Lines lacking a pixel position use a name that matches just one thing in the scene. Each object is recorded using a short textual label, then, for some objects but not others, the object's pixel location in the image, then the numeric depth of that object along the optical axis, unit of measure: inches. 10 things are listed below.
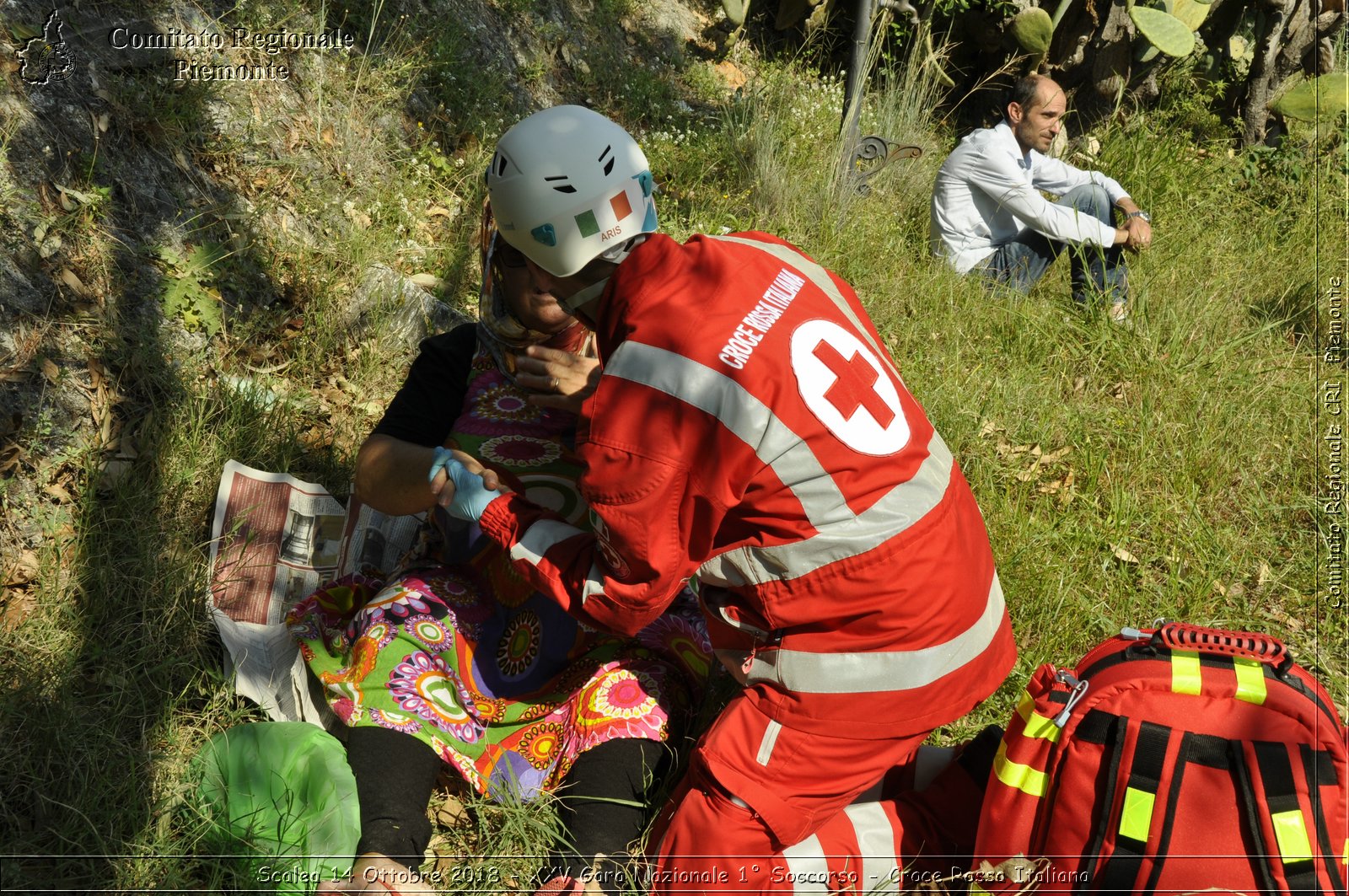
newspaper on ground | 112.6
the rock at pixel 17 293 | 113.3
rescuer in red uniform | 69.6
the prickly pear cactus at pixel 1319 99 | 242.5
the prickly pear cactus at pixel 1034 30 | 254.4
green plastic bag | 80.7
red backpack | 69.2
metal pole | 203.5
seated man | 190.1
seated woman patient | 85.3
